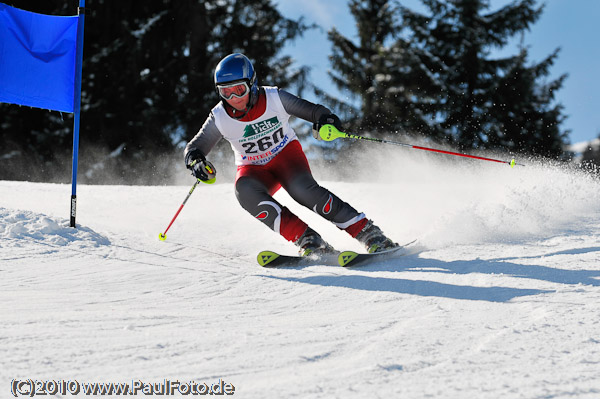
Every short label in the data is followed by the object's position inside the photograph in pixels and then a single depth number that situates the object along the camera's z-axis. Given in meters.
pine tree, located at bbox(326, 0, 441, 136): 36.87
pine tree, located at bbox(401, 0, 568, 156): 35.84
